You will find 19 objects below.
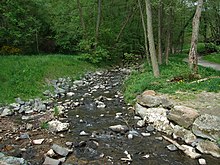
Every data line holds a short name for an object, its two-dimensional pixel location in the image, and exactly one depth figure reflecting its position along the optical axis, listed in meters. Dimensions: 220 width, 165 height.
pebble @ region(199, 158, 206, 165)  4.41
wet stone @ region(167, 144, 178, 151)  4.97
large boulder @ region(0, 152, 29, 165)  4.11
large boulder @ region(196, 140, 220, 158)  4.73
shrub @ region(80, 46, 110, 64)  16.97
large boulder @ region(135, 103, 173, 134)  6.05
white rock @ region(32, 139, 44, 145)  5.21
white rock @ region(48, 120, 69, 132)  5.94
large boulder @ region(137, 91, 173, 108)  6.74
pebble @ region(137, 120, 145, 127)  6.35
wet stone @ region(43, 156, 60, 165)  4.27
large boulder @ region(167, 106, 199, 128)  5.60
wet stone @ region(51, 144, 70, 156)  4.64
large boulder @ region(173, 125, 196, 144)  5.30
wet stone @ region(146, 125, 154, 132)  6.01
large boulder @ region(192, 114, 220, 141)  5.03
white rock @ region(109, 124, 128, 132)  5.95
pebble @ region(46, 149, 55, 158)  4.60
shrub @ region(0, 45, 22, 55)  15.31
